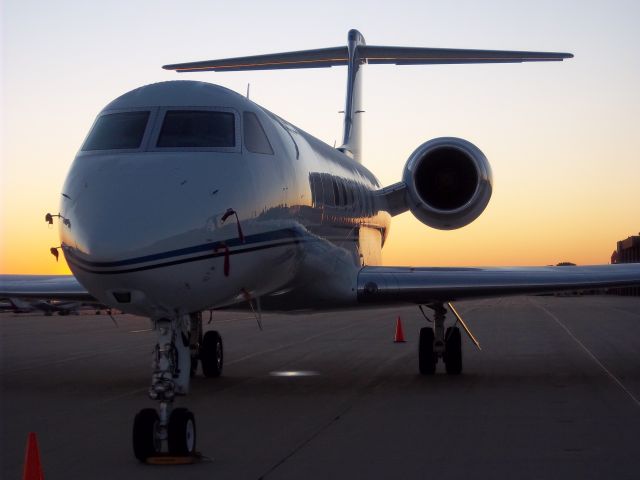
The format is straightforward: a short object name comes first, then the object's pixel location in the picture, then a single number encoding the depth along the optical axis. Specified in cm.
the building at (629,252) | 9575
